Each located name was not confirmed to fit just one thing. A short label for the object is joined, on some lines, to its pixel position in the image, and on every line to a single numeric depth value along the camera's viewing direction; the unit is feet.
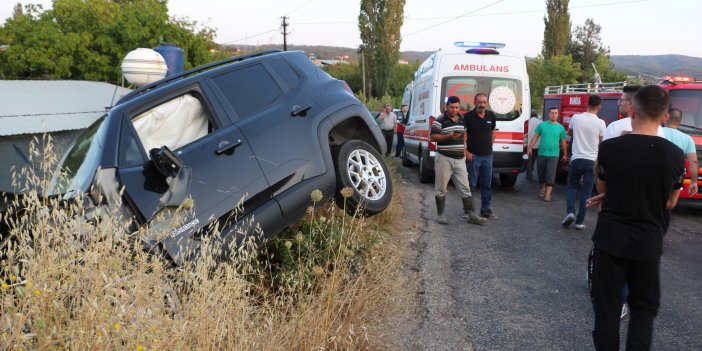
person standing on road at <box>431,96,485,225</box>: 25.07
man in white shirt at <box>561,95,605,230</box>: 24.75
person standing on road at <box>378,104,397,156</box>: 51.39
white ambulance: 34.88
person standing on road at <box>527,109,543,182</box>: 41.26
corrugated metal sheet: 34.47
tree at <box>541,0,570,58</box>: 157.99
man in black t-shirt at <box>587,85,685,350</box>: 10.83
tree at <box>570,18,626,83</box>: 233.55
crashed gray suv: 13.16
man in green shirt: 32.86
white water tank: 32.99
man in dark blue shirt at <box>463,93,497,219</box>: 26.86
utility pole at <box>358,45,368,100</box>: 160.49
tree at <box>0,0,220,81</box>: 82.64
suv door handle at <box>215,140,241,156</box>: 14.92
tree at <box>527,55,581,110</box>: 140.85
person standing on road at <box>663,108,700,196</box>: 20.35
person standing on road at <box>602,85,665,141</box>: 19.63
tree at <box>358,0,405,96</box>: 154.30
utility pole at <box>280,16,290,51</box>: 191.62
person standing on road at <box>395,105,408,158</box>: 53.76
